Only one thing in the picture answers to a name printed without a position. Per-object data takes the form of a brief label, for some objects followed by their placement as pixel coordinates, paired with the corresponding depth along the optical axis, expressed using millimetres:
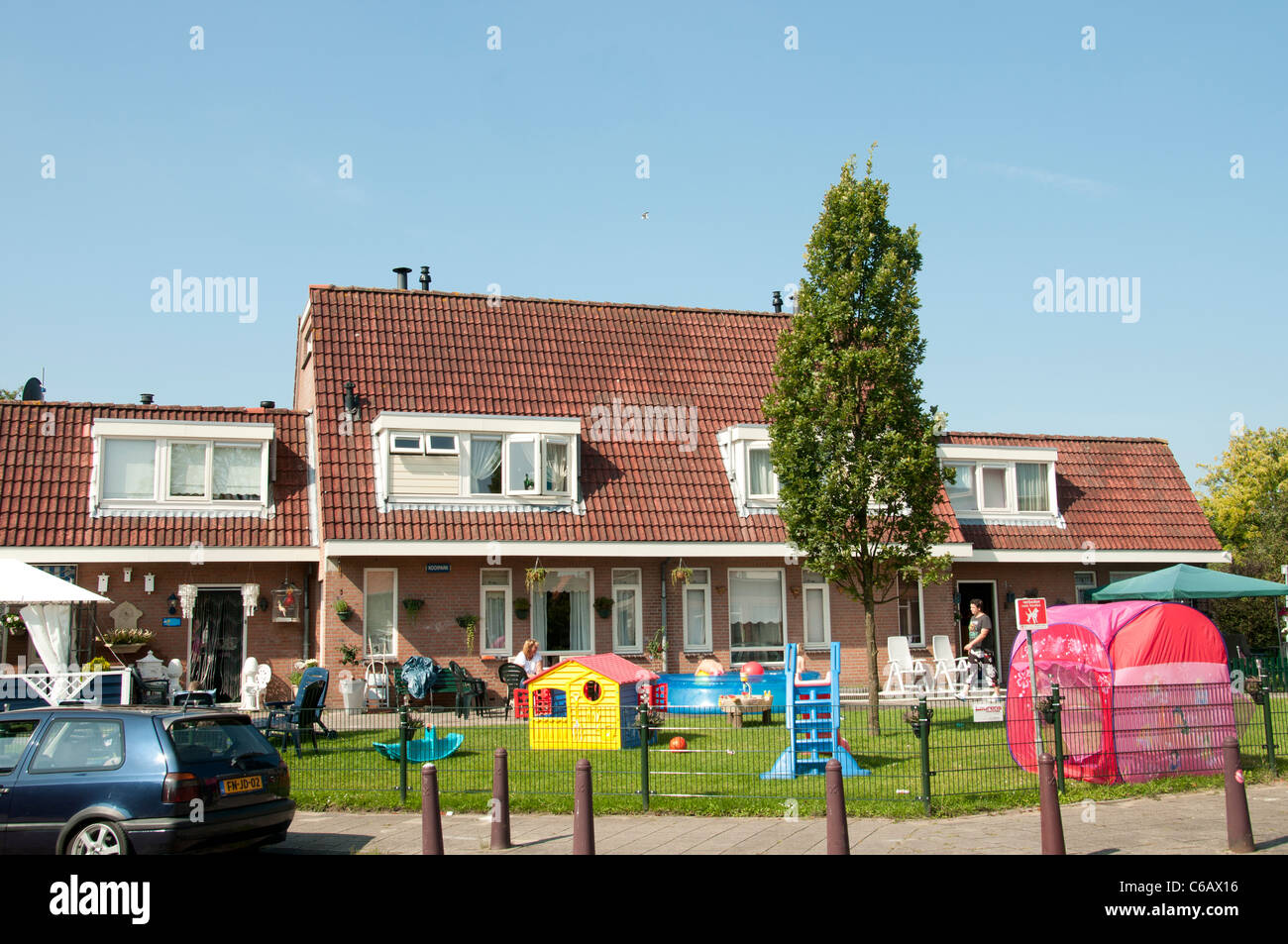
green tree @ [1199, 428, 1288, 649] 37531
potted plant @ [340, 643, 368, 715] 21266
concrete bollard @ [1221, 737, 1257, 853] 10391
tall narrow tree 17594
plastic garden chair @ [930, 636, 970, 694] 23828
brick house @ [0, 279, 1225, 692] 22391
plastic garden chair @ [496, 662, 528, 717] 21234
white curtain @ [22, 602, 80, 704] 18491
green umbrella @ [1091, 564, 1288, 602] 21406
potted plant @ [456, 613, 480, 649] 22828
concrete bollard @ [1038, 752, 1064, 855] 9727
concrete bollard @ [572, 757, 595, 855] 10117
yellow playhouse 15641
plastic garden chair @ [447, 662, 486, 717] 21172
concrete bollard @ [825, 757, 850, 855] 9594
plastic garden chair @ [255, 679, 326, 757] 15141
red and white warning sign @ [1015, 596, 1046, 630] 13125
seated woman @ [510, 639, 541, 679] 21469
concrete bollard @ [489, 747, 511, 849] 11195
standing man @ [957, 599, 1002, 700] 22484
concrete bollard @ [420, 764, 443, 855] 10281
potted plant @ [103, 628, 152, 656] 21516
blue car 9656
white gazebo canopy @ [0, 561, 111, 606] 17109
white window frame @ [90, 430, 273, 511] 22641
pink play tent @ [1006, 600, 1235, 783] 13797
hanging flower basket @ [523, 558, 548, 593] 22875
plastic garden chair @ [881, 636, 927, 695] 23953
